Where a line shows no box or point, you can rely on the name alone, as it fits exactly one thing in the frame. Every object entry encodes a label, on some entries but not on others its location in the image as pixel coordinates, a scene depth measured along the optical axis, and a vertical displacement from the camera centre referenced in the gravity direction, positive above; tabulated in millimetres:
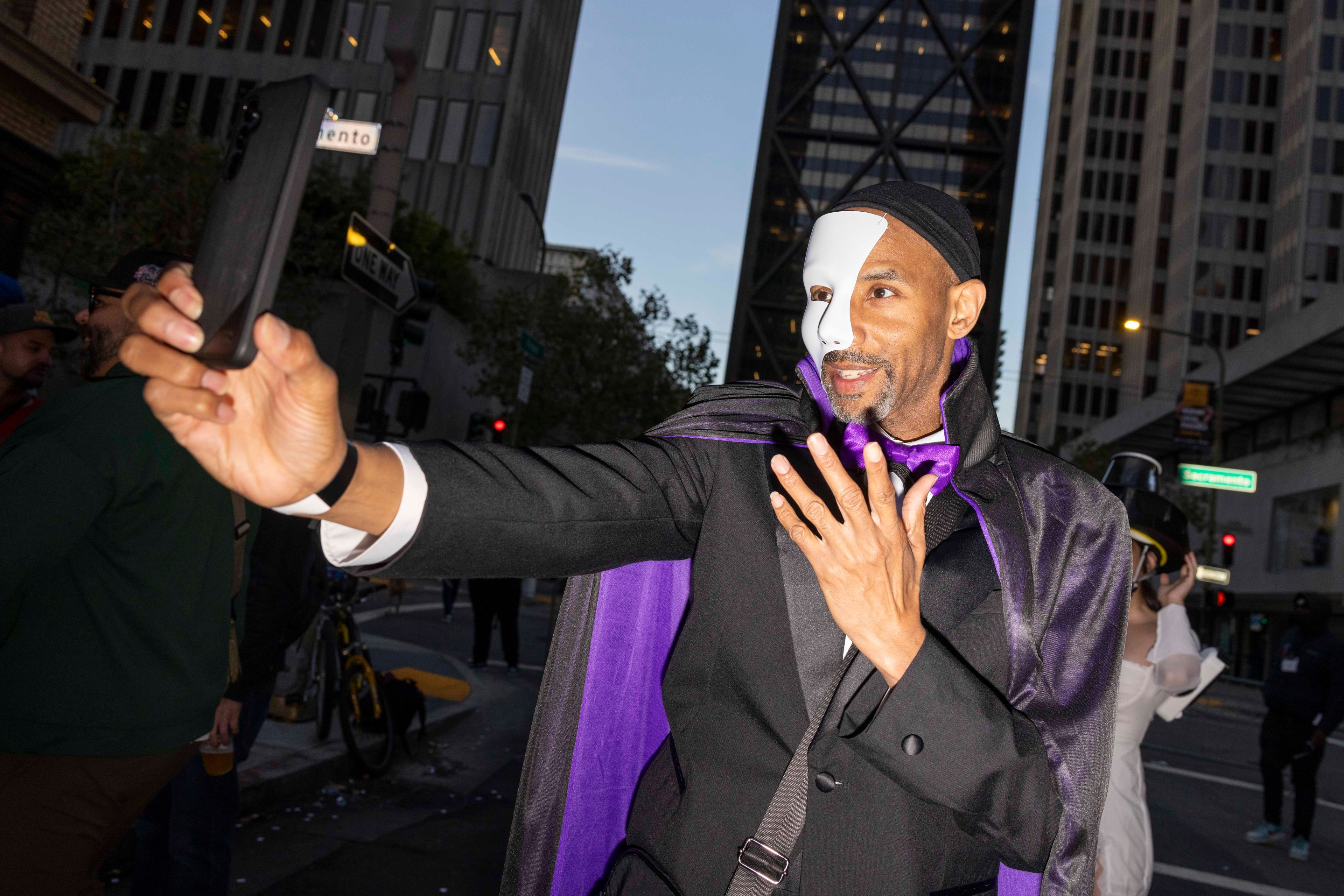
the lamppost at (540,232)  20562 +8053
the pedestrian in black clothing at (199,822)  3018 -1163
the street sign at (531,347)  14852 +2724
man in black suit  1253 -45
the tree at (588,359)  29812 +5479
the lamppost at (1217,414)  23031 +5319
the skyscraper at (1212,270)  34281 +24503
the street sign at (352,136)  7117 +2722
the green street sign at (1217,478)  19984 +3049
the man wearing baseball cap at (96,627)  2078 -408
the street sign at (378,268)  6648 +1722
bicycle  5969 -1280
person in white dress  4090 -60
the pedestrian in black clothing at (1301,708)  7848 -647
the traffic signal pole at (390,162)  7246 +2670
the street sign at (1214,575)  18891 +876
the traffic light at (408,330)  8914 +1645
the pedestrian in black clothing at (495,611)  9891 -1044
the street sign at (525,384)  16031 +2316
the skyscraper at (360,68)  41062 +18300
